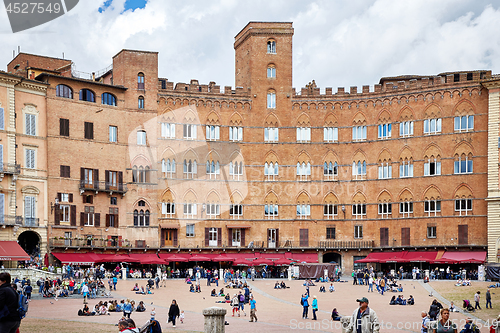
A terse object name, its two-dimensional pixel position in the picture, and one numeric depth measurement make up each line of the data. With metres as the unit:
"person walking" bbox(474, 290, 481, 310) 41.34
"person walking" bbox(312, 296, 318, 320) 36.34
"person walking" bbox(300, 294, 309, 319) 36.49
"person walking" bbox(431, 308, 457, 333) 16.84
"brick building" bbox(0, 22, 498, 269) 66.56
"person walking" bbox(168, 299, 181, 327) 32.47
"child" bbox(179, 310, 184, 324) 34.31
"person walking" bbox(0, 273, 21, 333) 13.59
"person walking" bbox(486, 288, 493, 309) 41.75
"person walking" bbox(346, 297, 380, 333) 15.89
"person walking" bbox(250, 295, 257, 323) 35.28
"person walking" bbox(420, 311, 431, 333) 27.71
